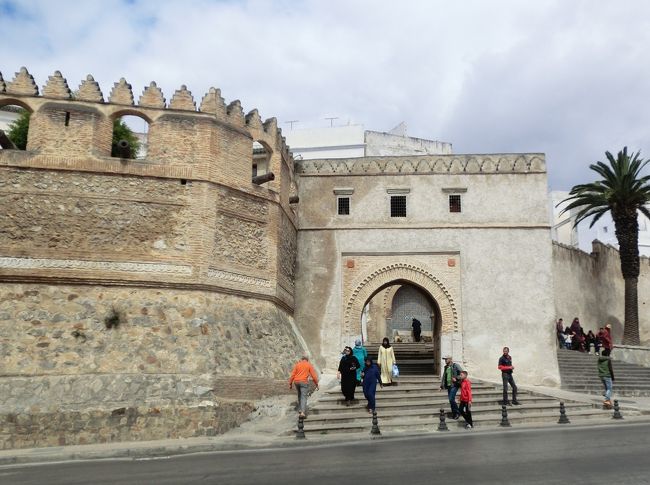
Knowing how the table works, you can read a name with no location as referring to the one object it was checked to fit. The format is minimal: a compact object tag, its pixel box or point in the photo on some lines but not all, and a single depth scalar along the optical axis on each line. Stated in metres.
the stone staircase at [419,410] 12.73
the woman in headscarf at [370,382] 13.17
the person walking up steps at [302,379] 12.93
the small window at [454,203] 18.61
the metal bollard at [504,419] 12.84
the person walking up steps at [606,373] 14.50
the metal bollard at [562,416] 13.00
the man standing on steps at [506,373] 14.29
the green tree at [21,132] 26.73
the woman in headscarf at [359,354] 14.54
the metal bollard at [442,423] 12.30
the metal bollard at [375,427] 11.80
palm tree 24.89
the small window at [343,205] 18.88
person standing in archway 28.11
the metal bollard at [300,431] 11.62
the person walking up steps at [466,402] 12.71
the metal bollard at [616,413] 13.67
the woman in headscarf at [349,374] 13.98
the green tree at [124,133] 27.45
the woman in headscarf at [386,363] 15.41
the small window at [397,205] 18.78
